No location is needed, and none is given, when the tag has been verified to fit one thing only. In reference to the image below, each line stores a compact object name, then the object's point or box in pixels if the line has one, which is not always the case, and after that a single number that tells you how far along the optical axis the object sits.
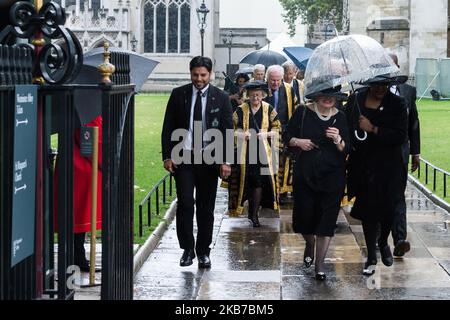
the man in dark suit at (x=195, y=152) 9.70
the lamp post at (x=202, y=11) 41.82
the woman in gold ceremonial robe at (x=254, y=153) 12.58
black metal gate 5.02
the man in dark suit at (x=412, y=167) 10.21
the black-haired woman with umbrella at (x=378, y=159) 9.48
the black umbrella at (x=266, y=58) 20.95
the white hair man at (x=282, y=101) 13.99
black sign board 5.07
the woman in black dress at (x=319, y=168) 9.26
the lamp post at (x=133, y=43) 78.62
